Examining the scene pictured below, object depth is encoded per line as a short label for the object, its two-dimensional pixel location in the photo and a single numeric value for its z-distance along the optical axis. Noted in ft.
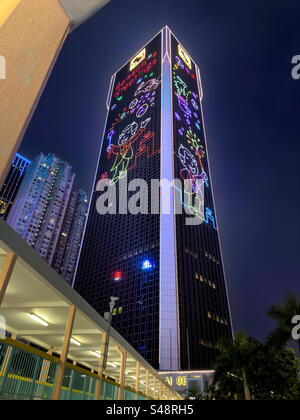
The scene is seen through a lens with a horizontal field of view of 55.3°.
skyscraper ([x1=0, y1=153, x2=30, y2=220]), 464.36
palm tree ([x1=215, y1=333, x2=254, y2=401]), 94.84
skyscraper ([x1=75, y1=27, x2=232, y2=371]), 244.42
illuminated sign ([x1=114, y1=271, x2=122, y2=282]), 279.49
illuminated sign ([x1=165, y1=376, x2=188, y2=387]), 205.54
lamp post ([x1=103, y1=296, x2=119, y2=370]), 48.39
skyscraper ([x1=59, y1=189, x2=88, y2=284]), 460.55
